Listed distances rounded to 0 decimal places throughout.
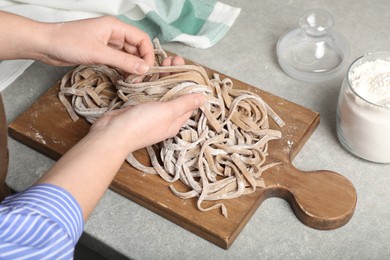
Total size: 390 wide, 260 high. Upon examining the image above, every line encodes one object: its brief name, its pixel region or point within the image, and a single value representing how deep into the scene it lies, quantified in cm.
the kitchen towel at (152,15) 133
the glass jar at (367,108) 109
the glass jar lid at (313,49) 128
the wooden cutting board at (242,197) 108
